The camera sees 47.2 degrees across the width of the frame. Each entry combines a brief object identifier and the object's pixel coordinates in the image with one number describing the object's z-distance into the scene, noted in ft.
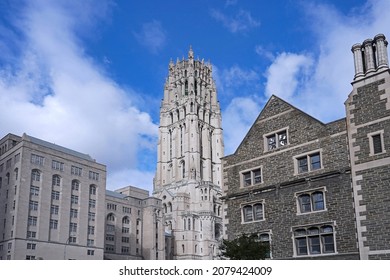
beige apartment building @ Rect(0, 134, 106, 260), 262.88
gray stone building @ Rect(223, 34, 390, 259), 90.79
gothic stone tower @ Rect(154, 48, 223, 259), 431.43
